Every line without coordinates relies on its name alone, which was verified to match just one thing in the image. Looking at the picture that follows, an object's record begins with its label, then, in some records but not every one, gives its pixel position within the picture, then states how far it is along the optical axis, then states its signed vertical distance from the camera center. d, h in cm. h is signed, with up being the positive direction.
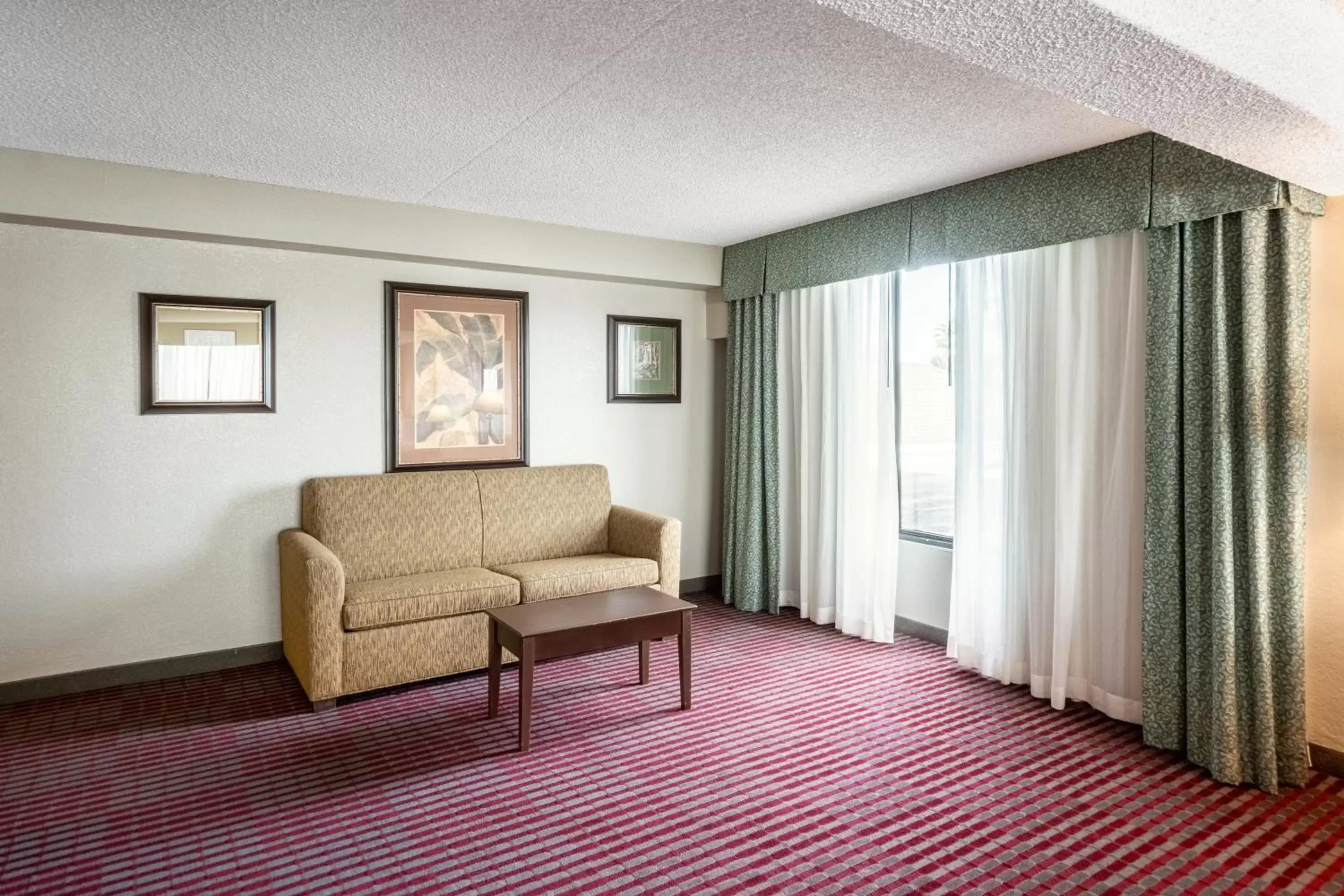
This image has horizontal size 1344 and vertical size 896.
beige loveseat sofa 352 -67
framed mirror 376 +36
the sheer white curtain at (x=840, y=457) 448 -13
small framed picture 518 +48
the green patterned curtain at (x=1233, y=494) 276 -20
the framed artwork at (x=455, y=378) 440 +31
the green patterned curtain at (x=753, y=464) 511 -19
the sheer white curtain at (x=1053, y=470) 330 -15
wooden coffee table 309 -78
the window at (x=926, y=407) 436 +16
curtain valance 287 +97
